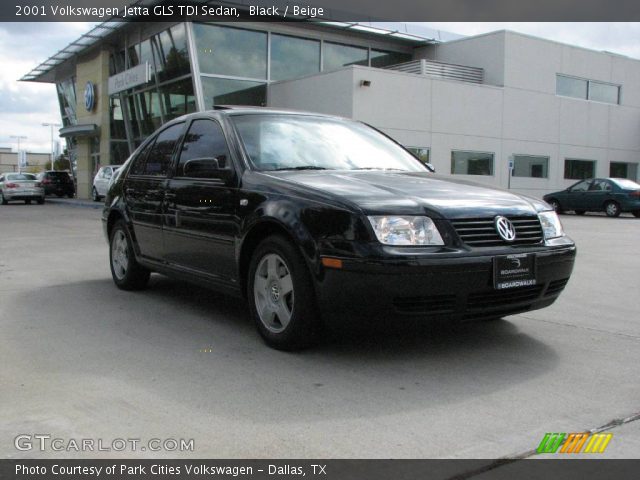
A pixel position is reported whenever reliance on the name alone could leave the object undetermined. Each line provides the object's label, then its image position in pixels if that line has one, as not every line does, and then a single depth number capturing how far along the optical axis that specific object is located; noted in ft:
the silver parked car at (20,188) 102.32
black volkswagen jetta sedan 13.20
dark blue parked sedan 72.90
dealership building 80.07
